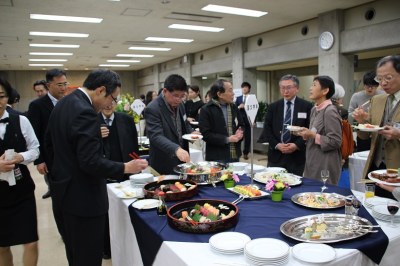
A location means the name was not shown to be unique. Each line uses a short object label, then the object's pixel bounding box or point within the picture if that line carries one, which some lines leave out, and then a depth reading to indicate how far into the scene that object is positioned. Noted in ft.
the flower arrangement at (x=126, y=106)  13.91
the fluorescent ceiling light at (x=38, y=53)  33.92
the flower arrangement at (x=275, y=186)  5.72
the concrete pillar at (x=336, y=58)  20.26
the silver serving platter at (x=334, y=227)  4.18
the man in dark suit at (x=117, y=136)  8.45
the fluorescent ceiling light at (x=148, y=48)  33.22
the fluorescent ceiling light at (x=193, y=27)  23.43
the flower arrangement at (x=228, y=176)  6.59
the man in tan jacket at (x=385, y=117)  6.54
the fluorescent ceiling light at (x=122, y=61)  43.33
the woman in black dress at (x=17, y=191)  6.24
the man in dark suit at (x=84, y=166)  4.90
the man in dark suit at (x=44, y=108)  8.65
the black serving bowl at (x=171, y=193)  5.80
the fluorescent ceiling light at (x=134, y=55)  37.99
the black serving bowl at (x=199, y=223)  4.51
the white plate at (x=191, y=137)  8.20
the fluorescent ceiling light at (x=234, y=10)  19.03
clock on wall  20.63
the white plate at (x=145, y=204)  5.51
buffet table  3.90
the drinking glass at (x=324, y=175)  6.07
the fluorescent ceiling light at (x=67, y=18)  19.57
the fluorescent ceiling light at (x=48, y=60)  39.54
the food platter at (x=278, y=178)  6.67
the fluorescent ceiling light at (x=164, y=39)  28.12
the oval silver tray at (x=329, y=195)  5.25
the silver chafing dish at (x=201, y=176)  6.82
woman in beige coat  8.14
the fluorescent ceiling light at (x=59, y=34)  24.14
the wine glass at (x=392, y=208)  4.57
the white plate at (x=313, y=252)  3.67
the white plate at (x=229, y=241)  3.98
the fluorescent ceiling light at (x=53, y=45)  28.66
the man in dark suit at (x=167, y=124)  7.52
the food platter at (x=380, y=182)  5.27
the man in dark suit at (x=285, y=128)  9.37
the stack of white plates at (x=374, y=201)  5.34
